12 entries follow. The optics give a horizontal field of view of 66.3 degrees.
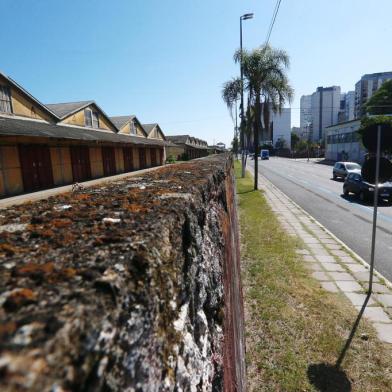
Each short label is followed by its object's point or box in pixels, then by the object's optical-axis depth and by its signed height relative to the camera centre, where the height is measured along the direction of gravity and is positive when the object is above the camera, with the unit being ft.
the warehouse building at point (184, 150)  192.54 -1.55
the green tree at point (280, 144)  399.03 +1.25
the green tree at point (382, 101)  190.39 +26.46
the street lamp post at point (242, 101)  71.18 +11.63
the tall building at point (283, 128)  426.51 +23.47
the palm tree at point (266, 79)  65.87 +14.52
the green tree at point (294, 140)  406.50 +6.01
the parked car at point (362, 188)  47.14 -7.65
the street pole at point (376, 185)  18.74 -2.76
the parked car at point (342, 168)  83.15 -7.10
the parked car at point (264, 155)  249.34 -7.98
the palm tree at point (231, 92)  74.69 +13.36
